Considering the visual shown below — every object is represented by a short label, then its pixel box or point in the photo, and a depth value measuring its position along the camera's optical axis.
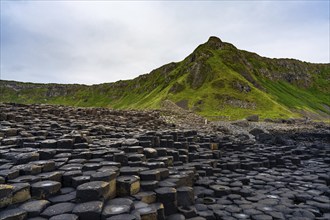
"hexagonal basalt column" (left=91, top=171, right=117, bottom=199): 5.86
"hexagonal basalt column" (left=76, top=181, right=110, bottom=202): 5.21
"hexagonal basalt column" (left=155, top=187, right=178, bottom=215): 6.42
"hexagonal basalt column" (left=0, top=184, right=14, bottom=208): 4.75
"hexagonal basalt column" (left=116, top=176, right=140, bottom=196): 6.15
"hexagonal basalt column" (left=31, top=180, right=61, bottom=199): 5.35
